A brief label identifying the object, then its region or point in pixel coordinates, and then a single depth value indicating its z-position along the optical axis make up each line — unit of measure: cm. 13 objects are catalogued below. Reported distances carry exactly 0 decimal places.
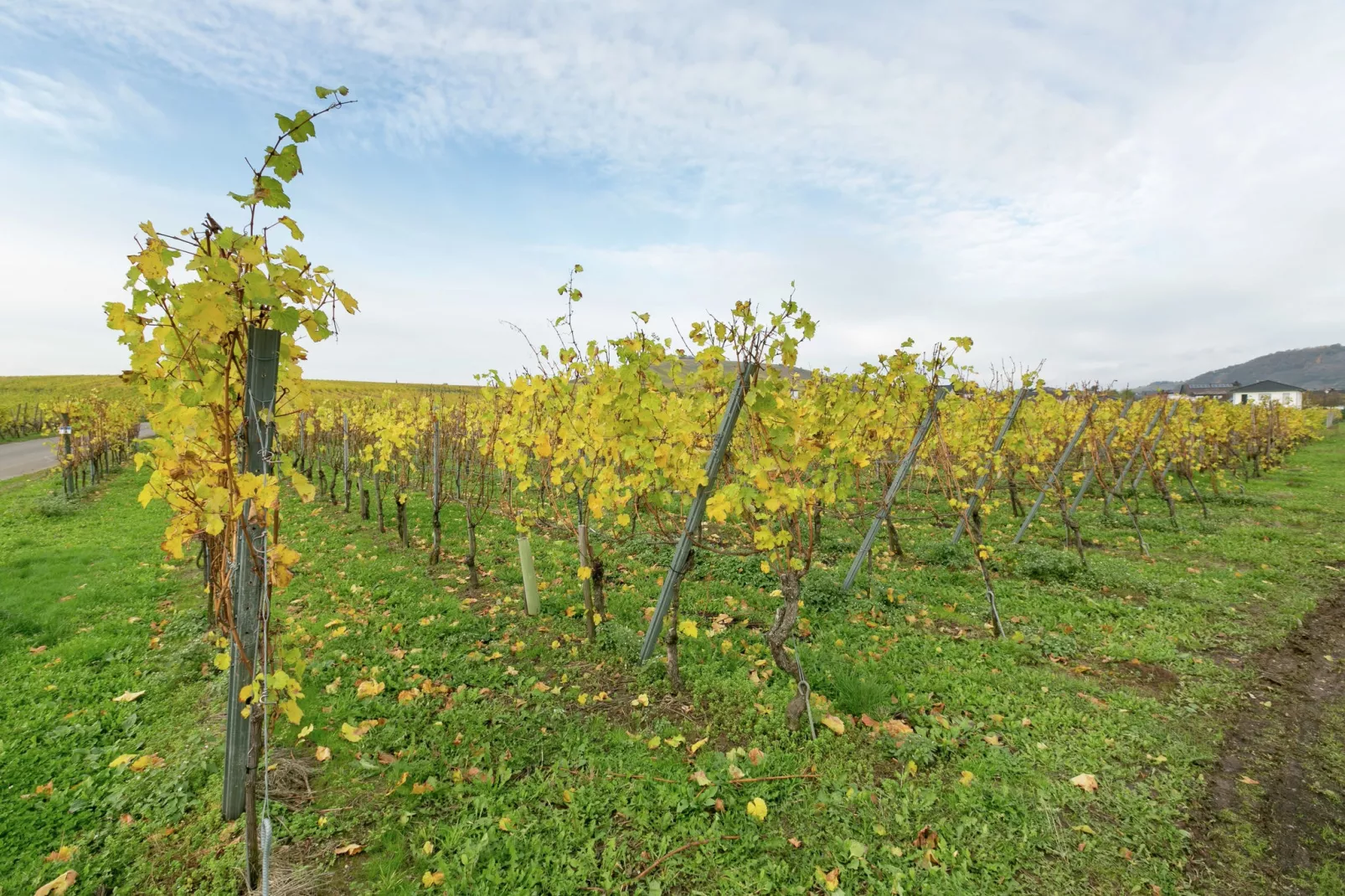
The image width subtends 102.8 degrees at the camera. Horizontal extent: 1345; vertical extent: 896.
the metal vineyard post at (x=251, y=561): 213
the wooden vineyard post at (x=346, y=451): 937
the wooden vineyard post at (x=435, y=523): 638
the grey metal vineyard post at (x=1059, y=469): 750
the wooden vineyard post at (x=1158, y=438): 1042
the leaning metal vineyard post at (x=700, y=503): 363
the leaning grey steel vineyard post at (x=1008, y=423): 691
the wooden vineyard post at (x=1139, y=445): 988
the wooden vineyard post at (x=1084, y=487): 894
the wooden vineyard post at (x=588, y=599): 451
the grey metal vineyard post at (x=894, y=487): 585
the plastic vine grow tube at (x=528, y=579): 512
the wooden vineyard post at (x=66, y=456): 1072
